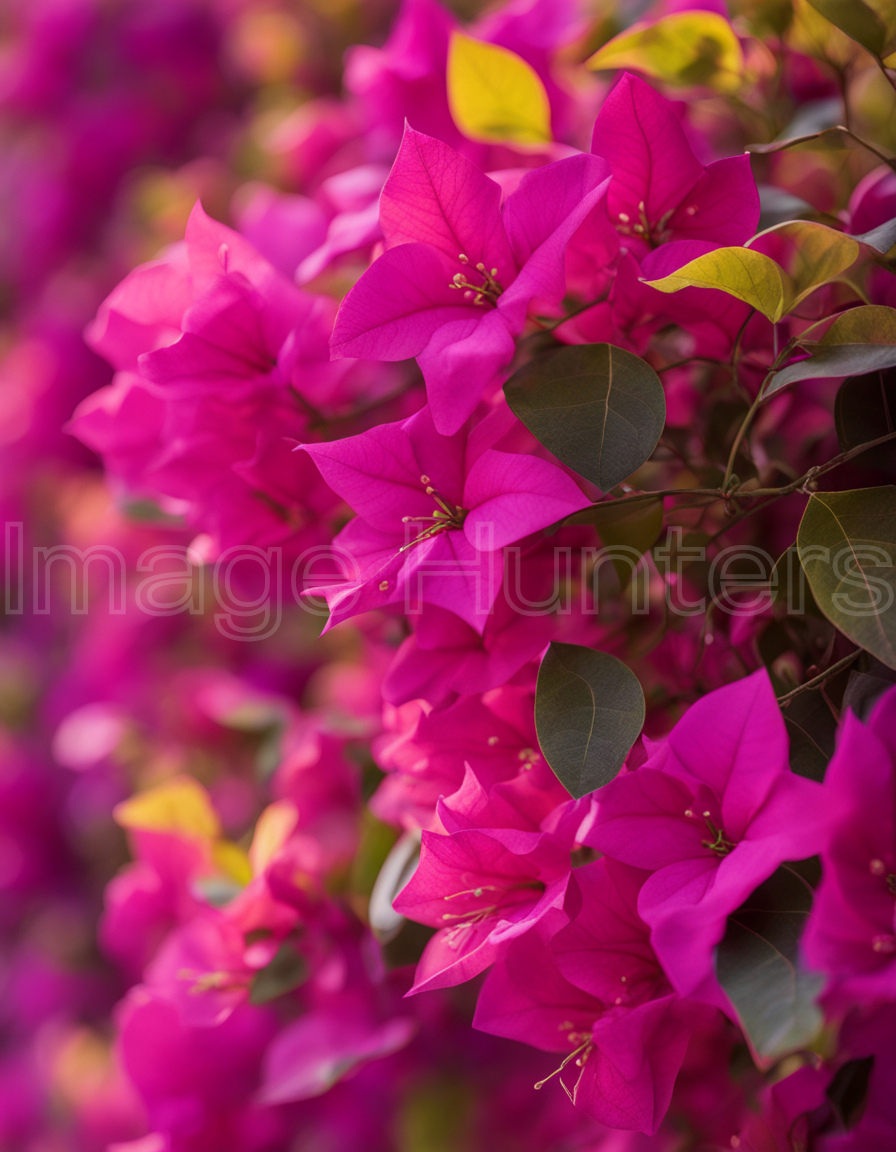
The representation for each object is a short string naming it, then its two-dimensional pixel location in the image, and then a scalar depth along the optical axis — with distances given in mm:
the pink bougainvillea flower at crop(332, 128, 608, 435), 490
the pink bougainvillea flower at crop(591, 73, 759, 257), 504
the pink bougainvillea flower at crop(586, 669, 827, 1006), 469
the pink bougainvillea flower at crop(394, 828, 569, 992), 493
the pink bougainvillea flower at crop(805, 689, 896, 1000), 460
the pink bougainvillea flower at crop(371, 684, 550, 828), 518
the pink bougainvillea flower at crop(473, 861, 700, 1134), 492
